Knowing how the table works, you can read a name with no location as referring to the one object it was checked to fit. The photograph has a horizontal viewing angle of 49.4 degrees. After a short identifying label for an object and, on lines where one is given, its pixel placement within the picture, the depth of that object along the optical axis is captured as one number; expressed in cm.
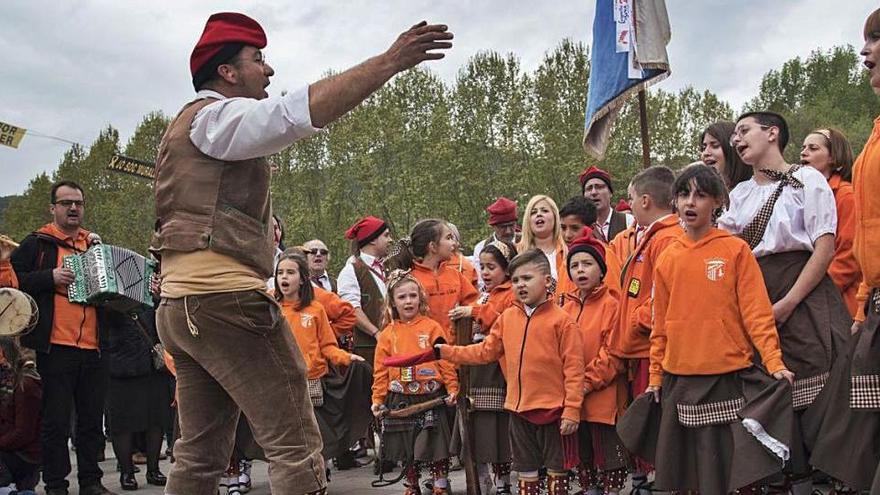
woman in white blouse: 463
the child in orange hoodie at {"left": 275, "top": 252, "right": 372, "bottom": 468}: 711
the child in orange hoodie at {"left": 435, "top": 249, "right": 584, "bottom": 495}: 561
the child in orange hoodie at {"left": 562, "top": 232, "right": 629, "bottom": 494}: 568
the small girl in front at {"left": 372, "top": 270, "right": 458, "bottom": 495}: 645
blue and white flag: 795
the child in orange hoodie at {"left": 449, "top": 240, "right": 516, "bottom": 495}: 629
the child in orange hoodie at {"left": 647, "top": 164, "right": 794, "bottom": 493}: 433
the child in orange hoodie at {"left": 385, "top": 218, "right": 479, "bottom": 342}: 738
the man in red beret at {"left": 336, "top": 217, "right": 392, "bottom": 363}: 872
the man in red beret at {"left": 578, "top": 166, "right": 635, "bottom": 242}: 783
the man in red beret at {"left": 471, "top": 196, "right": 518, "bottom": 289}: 822
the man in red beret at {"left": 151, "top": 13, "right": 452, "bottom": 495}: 358
